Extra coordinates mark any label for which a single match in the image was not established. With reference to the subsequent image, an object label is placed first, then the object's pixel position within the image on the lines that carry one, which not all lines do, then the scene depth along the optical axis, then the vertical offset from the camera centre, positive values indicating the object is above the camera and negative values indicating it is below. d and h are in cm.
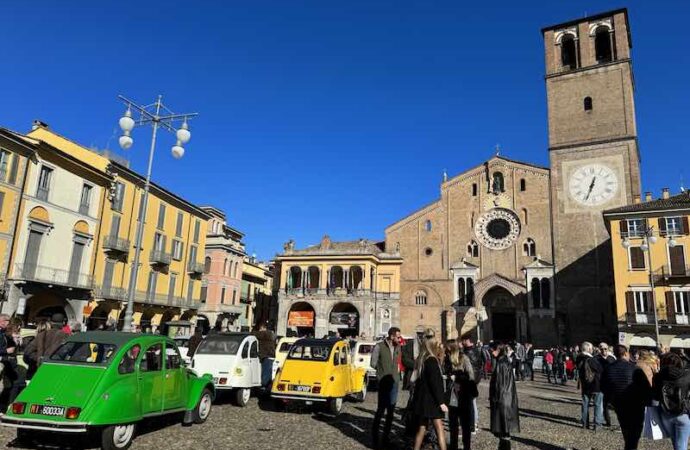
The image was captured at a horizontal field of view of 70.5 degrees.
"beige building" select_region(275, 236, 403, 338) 4047 +306
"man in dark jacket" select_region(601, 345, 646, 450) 672 -81
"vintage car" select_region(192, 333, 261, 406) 1107 -91
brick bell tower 3559 +1345
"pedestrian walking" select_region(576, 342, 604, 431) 1012 -102
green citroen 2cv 624 -98
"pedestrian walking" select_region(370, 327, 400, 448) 775 -80
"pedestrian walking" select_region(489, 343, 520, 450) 710 -96
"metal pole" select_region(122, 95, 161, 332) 1216 +202
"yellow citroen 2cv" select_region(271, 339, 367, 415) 1030 -105
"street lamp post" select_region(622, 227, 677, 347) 2019 +411
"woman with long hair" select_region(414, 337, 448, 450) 625 -84
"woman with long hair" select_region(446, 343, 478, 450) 734 -92
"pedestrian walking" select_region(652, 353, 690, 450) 586 -71
